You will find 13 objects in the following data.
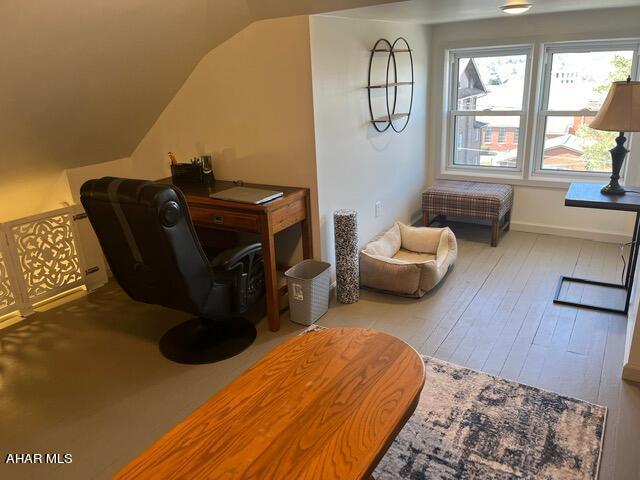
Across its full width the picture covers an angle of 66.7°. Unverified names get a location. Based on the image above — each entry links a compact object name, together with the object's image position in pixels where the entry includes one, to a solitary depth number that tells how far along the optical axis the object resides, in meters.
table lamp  2.57
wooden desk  2.75
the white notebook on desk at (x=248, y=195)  2.79
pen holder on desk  3.37
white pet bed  3.22
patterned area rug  1.85
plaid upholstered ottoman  4.11
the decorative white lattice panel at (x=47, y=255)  3.25
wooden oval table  1.31
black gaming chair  2.14
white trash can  2.92
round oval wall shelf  3.56
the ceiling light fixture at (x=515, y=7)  2.96
